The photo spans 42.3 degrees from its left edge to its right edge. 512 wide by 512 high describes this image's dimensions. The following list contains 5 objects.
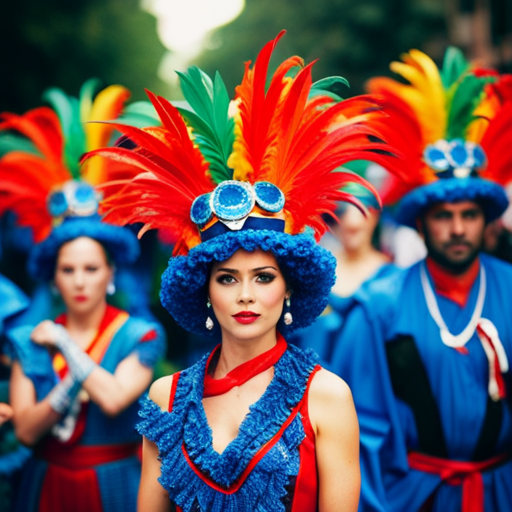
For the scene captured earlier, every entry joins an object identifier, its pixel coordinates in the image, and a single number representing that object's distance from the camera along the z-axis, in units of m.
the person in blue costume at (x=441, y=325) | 3.44
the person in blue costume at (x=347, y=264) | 5.30
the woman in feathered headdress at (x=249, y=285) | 2.32
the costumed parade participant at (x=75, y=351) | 3.59
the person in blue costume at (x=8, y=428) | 4.01
